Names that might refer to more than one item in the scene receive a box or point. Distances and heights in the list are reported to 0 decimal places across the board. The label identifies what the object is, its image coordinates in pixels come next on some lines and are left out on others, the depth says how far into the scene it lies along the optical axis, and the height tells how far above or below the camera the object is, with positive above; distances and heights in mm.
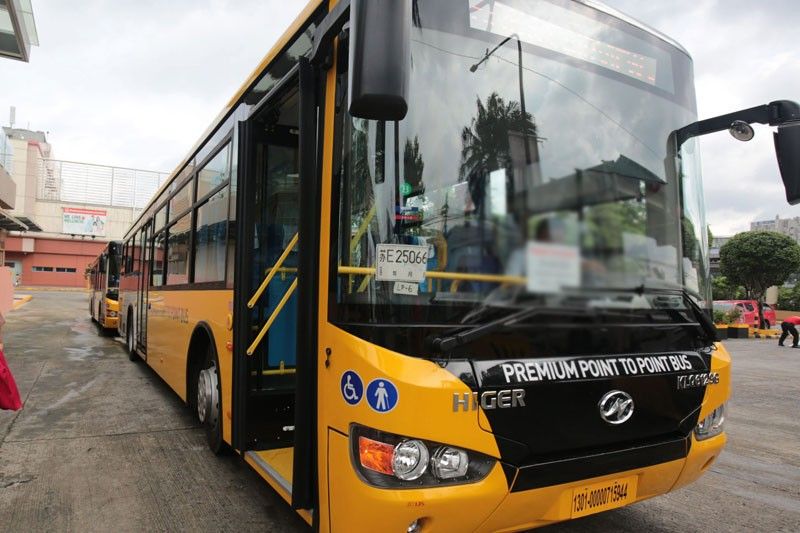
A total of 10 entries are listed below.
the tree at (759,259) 28422 +2094
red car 23819 -425
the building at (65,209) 50906 +9526
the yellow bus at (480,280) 2104 +80
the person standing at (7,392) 3562 -595
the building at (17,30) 10592 +5835
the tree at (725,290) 34069 +549
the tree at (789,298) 36500 +19
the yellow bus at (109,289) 15102 +337
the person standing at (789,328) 16498 -957
